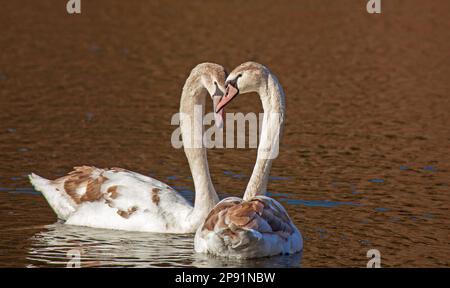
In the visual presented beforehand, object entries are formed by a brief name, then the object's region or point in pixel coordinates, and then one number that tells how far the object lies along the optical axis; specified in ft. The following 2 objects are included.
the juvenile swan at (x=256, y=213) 36.14
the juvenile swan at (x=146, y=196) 41.55
